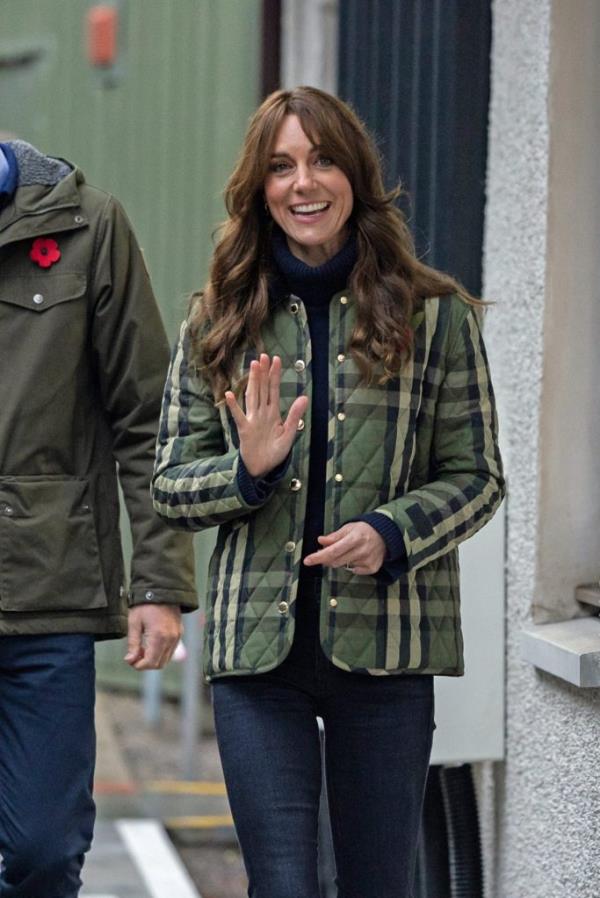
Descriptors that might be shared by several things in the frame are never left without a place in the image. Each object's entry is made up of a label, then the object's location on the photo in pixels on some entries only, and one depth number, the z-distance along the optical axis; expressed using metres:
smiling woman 6.69
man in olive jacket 7.57
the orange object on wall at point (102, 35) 21.28
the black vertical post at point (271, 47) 17.70
